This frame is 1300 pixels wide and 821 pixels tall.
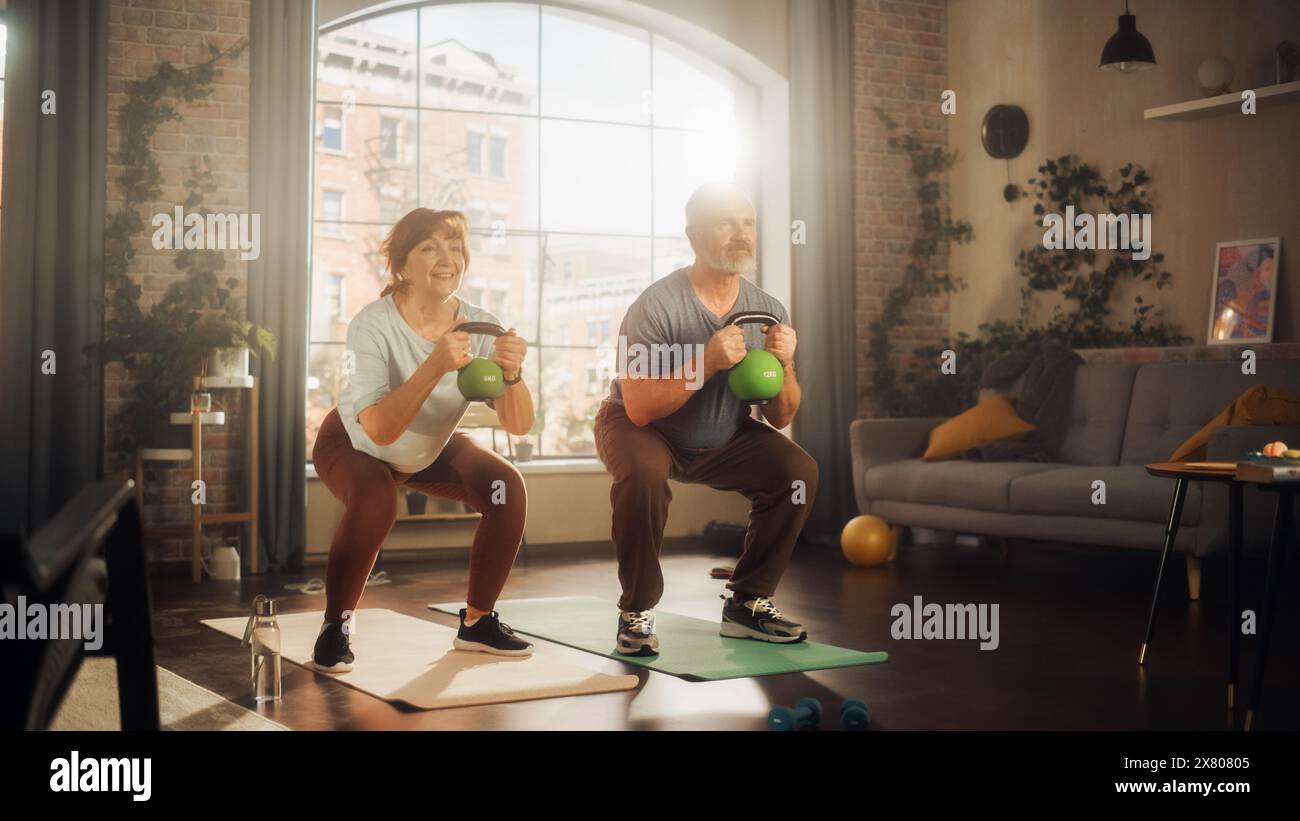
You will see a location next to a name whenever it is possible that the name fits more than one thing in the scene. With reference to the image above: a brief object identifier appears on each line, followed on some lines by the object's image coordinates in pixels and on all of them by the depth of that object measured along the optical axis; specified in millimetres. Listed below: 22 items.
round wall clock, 6895
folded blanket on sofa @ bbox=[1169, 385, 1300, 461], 4562
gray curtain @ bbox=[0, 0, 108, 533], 5480
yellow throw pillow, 5965
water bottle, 3148
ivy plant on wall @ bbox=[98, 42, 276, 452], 5590
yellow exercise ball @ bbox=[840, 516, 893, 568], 5840
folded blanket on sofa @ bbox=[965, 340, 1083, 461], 5859
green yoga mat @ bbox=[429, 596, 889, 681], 3508
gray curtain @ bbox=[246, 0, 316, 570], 5887
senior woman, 3406
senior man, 3664
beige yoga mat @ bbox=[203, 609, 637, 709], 3160
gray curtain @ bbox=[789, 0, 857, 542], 7035
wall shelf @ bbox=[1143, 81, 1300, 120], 5453
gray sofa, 4625
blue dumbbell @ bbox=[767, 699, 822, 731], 2795
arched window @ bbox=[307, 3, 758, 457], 7277
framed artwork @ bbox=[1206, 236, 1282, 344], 5605
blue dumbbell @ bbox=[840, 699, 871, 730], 2803
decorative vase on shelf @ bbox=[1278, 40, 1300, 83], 5492
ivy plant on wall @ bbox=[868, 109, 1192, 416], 6281
